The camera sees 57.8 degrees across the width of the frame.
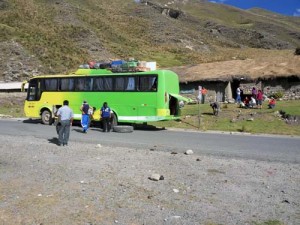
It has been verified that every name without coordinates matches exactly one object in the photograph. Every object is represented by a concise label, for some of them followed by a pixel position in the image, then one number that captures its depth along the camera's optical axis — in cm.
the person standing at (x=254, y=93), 2109
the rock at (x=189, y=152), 921
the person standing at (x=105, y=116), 1407
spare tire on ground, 1422
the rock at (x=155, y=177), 667
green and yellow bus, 1467
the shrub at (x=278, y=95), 2303
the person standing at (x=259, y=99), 1972
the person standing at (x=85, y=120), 1364
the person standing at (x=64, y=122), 1013
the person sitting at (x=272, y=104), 1924
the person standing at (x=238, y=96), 2218
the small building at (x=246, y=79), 2311
